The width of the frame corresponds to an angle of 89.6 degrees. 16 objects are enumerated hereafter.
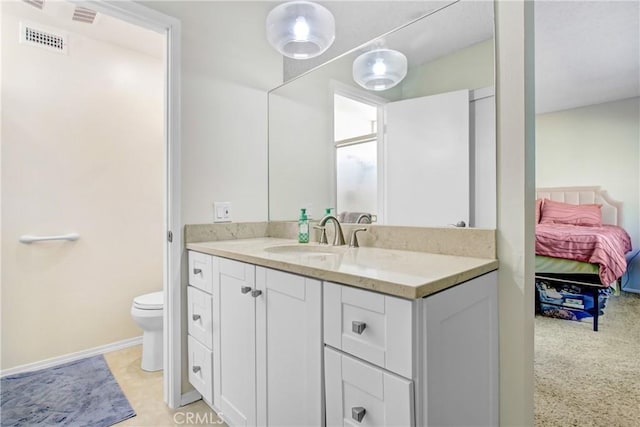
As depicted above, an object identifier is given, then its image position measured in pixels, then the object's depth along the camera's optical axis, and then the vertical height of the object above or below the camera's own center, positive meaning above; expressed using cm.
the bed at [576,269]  289 -53
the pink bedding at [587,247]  288 -34
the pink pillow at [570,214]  419 -2
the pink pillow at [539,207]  453 +8
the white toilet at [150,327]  212 -75
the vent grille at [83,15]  205 +130
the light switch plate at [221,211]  193 +2
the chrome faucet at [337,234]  172 -11
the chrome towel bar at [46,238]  213 -15
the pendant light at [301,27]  162 +96
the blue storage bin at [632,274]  432 -83
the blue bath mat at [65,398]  163 -103
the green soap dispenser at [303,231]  190 -10
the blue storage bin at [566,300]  292 -83
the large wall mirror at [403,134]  127 +41
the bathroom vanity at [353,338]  83 -40
